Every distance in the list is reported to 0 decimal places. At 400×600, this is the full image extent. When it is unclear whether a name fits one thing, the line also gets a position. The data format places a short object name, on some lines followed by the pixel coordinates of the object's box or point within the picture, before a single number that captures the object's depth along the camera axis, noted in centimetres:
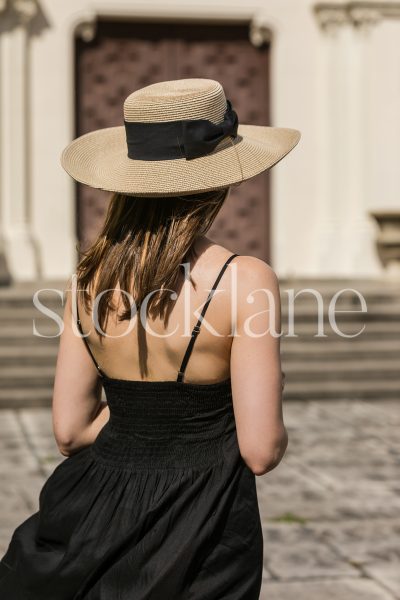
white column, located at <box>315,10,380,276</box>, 1337
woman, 233
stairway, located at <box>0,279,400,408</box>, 972
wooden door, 1331
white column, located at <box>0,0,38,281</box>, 1258
